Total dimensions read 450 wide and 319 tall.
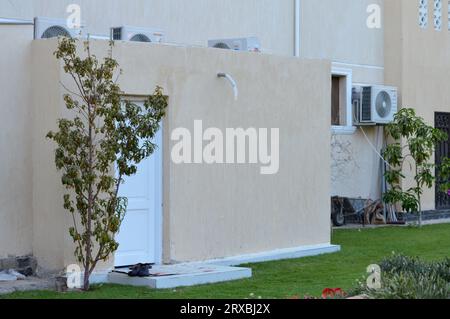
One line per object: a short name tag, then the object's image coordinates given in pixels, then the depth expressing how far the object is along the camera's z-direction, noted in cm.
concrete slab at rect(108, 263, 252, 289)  1109
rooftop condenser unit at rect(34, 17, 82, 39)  1195
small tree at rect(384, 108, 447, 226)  1792
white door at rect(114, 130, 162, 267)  1202
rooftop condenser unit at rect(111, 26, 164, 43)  1255
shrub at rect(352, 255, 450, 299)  762
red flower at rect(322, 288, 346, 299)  829
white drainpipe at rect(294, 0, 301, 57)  1708
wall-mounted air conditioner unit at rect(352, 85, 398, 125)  1847
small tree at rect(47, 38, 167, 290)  1079
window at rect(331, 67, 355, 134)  1852
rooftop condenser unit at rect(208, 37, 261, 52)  1375
